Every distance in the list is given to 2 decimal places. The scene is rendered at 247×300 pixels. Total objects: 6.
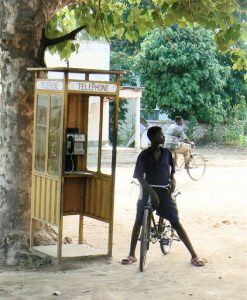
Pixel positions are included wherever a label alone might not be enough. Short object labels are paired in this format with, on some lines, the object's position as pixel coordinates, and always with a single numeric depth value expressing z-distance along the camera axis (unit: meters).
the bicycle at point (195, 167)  25.95
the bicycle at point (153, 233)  10.83
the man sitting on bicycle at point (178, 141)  25.57
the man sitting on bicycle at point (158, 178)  11.01
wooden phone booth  11.02
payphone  11.73
